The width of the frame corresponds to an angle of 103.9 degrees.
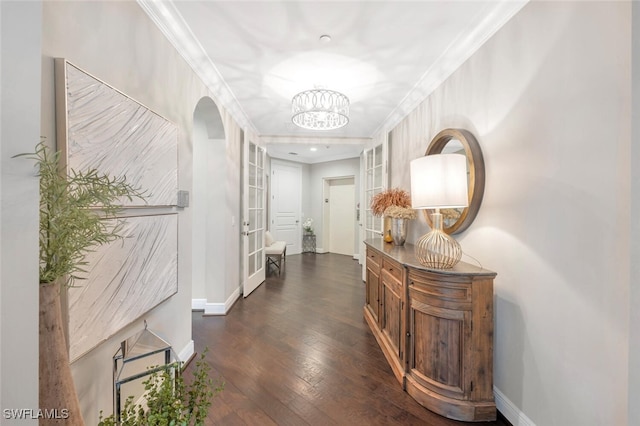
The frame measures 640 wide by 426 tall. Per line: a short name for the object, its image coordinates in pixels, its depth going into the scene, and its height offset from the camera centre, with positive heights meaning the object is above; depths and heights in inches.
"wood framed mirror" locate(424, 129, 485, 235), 70.3 +11.4
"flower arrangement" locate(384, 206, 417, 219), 102.0 -0.3
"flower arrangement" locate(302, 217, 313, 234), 268.8 -16.3
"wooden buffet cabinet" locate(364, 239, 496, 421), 60.4 -32.7
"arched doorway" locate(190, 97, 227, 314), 118.3 -4.3
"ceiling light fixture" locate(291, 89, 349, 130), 97.5 +42.0
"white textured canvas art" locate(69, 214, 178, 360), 43.4 -15.1
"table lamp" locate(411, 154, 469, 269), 64.3 +4.9
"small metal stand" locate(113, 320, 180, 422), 43.8 -29.4
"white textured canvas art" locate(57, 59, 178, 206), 41.5 +15.0
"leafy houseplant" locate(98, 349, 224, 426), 33.5 -27.6
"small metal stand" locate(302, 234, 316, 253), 270.1 -34.5
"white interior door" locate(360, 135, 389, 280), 144.7 +19.7
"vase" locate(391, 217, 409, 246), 104.6 -7.8
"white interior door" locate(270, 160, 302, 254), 248.6 +8.1
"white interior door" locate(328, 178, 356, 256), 261.7 -4.3
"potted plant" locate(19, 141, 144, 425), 30.5 -7.9
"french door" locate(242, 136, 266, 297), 135.0 -4.0
